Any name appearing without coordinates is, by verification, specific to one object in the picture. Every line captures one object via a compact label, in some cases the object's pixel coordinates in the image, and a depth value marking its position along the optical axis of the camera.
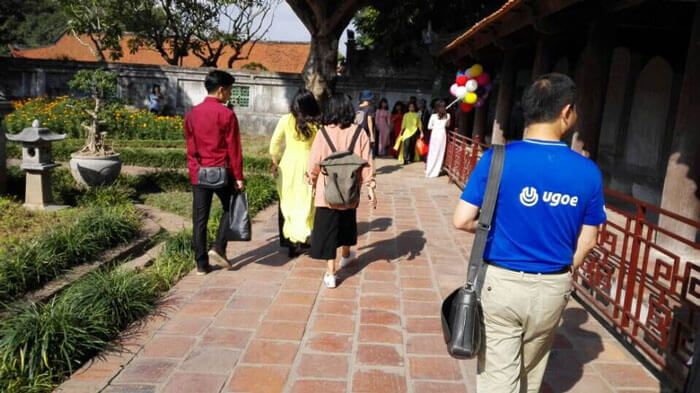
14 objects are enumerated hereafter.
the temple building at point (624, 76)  5.48
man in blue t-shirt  2.27
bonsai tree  8.40
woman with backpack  4.74
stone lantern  6.97
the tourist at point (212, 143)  4.84
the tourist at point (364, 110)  7.22
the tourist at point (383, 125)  15.49
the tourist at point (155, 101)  18.27
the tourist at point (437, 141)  11.99
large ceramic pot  8.07
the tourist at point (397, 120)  15.94
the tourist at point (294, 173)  5.38
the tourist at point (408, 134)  14.09
